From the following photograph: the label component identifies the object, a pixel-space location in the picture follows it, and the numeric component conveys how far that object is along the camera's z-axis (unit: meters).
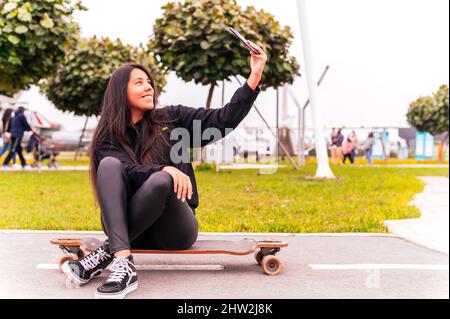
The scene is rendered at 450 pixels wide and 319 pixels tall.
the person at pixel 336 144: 10.06
